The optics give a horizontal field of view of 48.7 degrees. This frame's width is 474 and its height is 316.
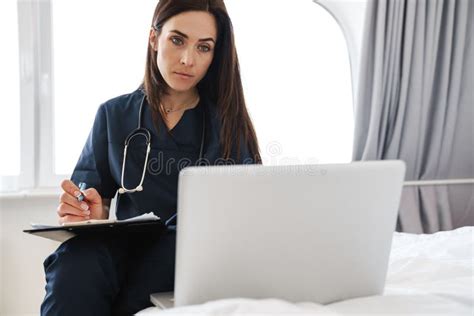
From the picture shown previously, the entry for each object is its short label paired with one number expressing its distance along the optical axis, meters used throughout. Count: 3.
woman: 1.36
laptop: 0.83
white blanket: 0.86
